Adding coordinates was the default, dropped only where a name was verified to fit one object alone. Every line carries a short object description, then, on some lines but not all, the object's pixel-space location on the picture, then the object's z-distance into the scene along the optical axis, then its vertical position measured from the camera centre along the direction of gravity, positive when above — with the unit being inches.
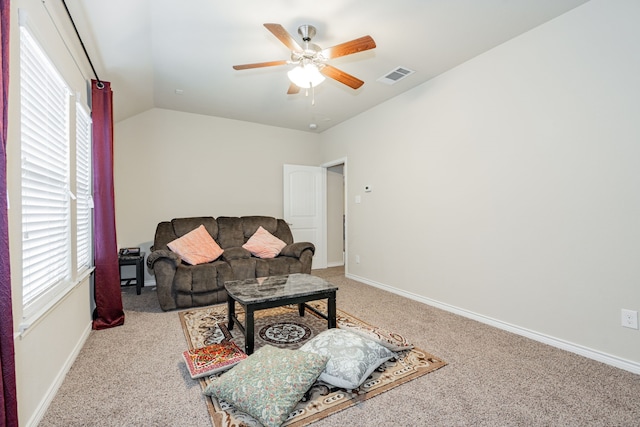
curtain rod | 80.6 +53.4
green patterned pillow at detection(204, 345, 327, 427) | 60.9 -37.4
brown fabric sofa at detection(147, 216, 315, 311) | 130.5 -24.9
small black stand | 153.6 -25.7
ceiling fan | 86.6 +47.2
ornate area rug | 64.3 -42.7
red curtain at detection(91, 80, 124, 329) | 112.0 -1.4
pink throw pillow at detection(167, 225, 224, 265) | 147.1 -17.8
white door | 216.2 +4.3
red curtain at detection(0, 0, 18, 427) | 43.1 -9.9
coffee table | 89.0 -26.2
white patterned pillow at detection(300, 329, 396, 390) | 72.1 -37.1
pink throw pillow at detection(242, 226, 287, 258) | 166.9 -18.9
